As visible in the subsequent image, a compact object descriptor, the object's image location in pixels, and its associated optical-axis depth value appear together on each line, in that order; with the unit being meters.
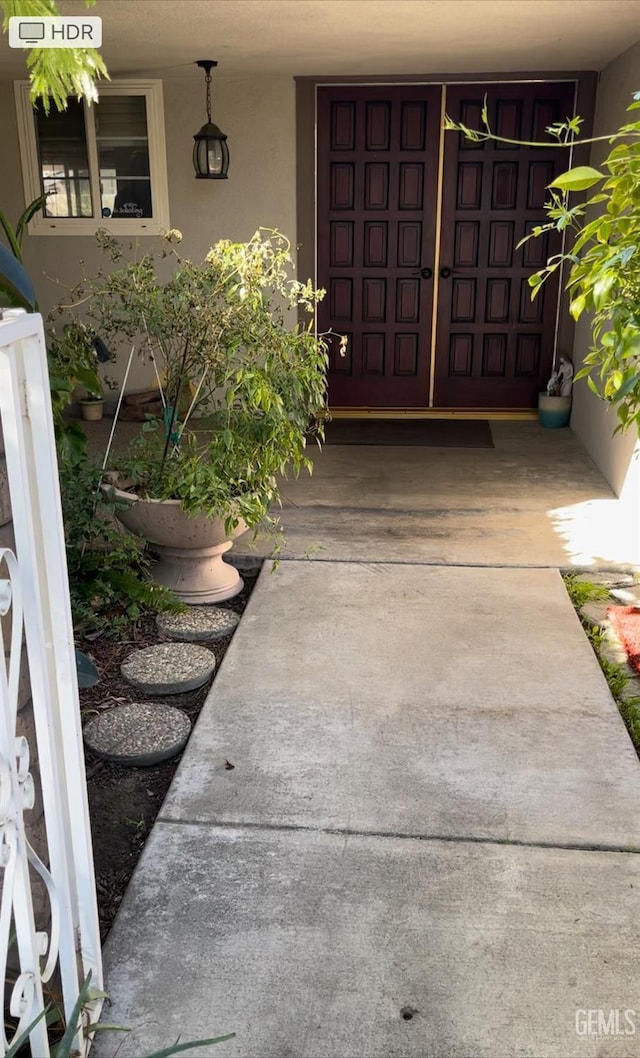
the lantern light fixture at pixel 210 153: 6.09
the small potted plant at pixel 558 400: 6.36
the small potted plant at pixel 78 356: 3.07
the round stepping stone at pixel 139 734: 2.51
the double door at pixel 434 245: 6.27
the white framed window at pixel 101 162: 6.31
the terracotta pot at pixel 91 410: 6.55
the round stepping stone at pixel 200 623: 3.24
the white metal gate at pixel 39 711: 1.25
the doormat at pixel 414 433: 6.06
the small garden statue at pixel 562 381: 6.34
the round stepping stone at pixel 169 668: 2.88
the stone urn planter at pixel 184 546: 3.35
